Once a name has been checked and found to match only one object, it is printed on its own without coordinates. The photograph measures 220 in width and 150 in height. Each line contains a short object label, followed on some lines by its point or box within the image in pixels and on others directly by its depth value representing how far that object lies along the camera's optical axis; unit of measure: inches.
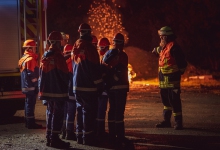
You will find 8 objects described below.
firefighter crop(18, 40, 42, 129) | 556.5
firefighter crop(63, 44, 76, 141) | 498.4
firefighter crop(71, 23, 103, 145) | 460.8
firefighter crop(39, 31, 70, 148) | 463.0
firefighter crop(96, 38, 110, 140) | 505.0
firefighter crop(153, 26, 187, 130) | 546.5
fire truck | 613.4
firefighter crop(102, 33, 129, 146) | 470.9
